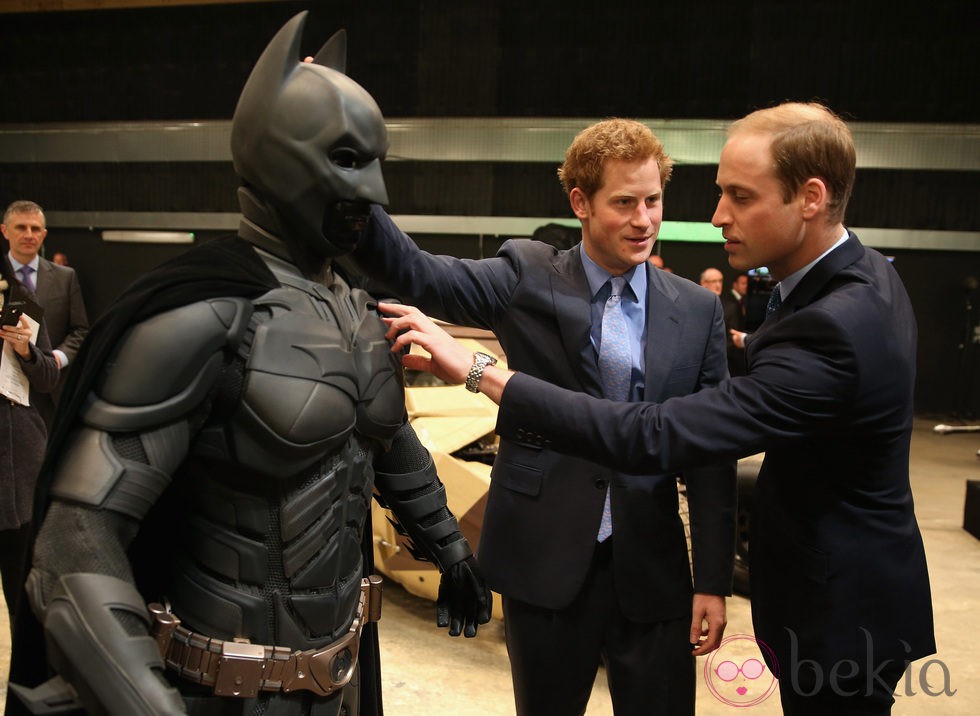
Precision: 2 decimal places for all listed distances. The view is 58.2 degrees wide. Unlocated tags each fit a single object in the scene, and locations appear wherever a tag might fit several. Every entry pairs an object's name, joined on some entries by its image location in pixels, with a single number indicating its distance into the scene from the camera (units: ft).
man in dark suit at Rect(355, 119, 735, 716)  6.14
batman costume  3.86
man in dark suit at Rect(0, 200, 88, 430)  12.49
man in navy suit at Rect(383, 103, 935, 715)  5.39
